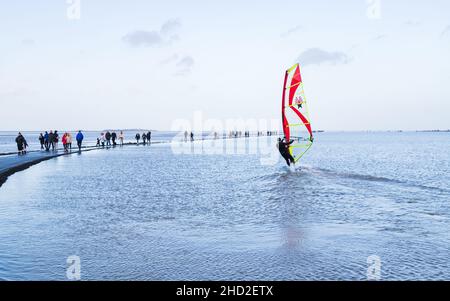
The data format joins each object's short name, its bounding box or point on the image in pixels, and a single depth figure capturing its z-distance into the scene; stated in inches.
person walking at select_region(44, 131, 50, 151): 1726.1
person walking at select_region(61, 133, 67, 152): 1754.4
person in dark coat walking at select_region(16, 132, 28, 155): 1378.0
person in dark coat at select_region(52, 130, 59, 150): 1723.9
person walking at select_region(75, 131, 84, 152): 1793.8
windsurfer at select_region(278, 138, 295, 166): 1238.9
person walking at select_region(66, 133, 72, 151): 1780.3
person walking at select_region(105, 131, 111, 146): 2393.2
